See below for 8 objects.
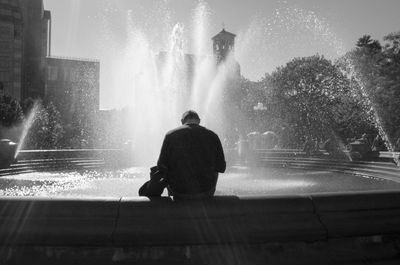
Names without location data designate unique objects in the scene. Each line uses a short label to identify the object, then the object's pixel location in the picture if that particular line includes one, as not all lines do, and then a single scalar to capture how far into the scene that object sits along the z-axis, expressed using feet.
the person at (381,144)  114.14
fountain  11.51
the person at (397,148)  93.66
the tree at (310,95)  138.31
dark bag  13.42
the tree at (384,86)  110.52
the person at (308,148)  77.25
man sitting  13.53
